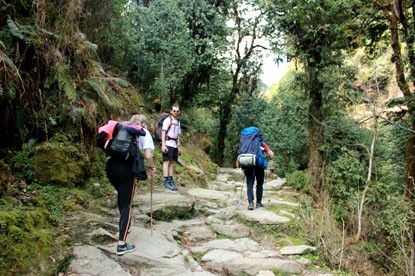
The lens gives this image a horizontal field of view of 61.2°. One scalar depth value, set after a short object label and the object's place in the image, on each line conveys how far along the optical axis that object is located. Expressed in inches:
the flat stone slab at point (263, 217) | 256.8
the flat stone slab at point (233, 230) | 243.0
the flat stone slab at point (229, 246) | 218.2
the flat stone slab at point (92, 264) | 154.5
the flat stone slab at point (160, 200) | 255.0
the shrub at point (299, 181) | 394.1
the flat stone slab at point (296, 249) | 212.9
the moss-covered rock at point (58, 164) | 219.0
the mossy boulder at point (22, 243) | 133.0
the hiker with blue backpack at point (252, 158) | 265.3
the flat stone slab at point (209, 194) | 337.1
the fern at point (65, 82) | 226.2
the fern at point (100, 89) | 273.4
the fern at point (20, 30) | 208.2
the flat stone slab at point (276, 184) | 402.9
